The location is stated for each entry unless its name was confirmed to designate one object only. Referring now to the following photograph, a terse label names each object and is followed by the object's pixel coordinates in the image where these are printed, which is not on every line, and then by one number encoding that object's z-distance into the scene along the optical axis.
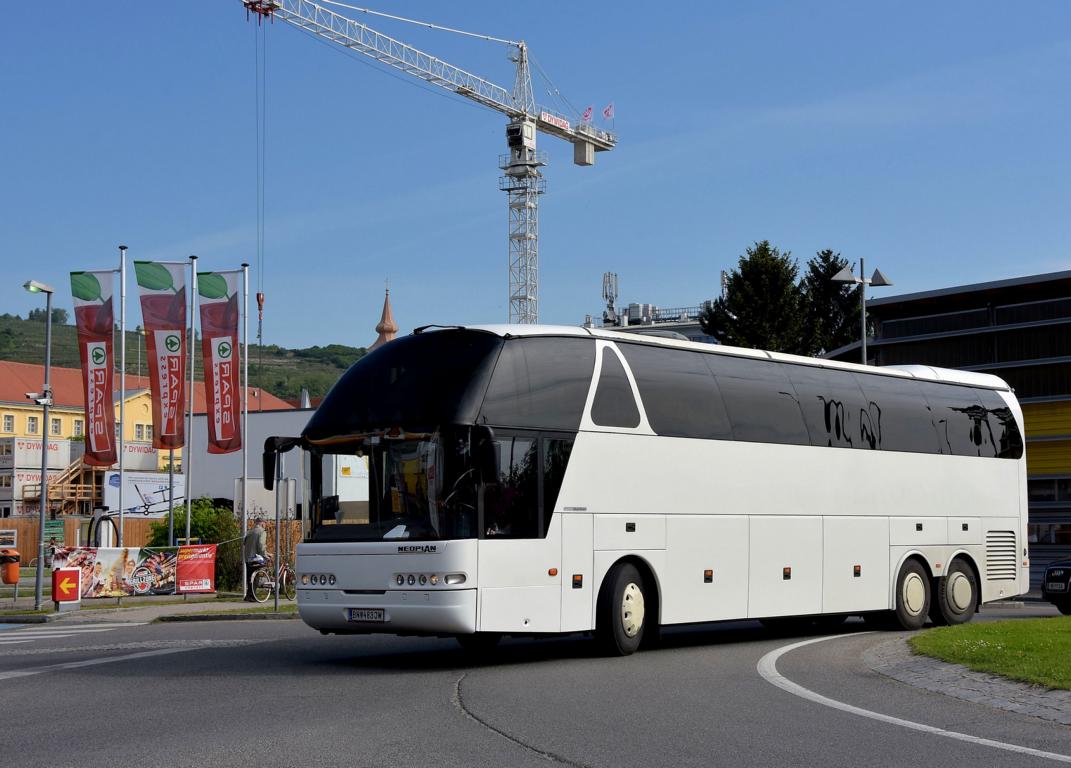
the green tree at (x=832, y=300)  79.31
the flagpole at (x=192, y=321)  39.91
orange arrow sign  28.81
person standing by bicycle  30.61
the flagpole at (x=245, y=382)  34.81
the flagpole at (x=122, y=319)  38.84
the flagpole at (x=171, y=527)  39.00
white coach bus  14.27
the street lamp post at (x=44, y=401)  30.02
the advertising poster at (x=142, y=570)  29.94
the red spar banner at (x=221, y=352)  38.41
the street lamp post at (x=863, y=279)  33.50
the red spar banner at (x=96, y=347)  36.16
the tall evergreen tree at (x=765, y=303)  68.31
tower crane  118.88
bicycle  30.55
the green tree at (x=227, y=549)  34.12
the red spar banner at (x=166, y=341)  36.97
